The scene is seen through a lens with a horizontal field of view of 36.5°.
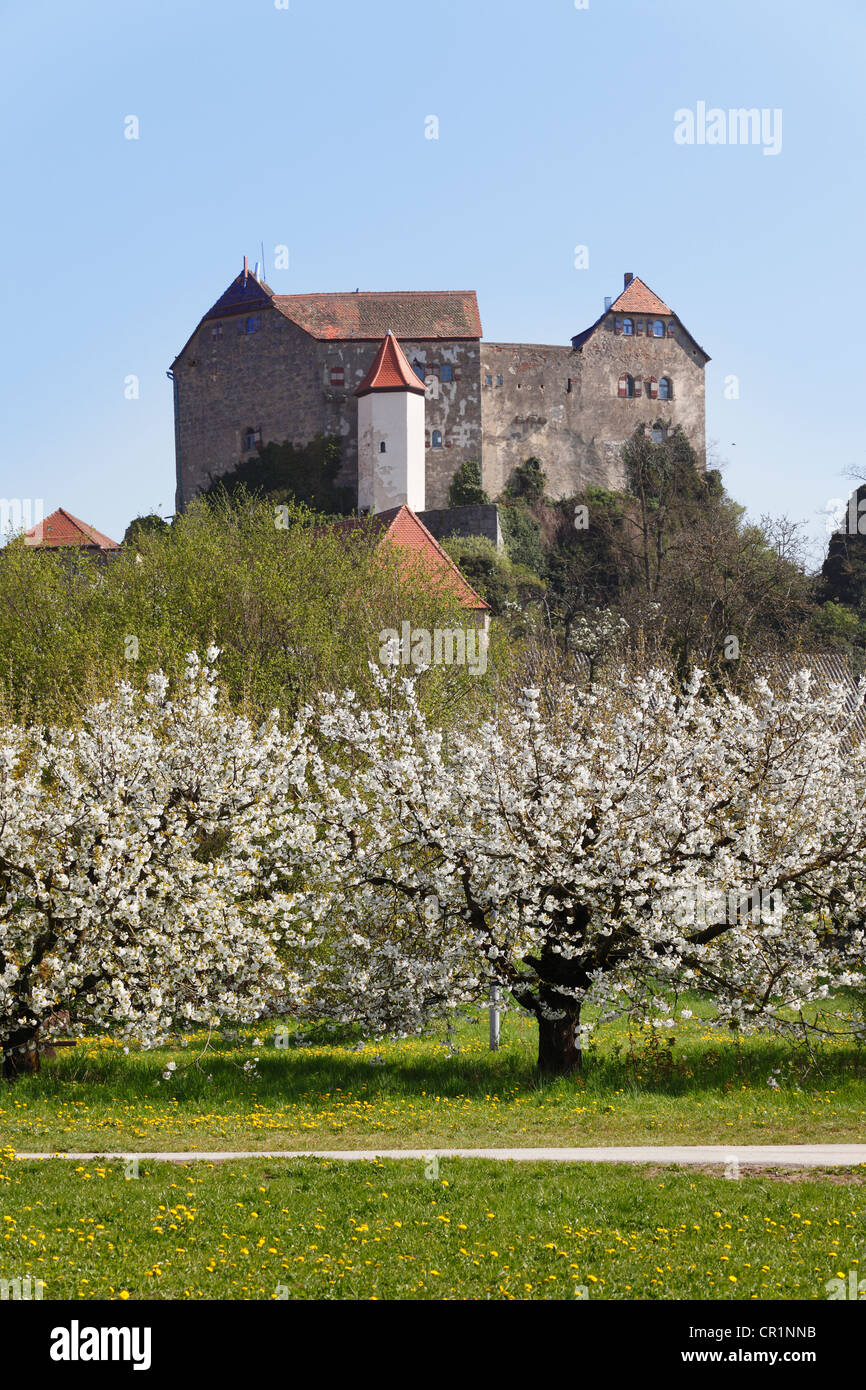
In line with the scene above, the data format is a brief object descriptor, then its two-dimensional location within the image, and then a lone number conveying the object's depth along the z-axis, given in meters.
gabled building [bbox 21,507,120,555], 69.12
